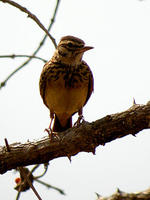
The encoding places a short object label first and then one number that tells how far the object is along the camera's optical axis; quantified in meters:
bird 11.21
